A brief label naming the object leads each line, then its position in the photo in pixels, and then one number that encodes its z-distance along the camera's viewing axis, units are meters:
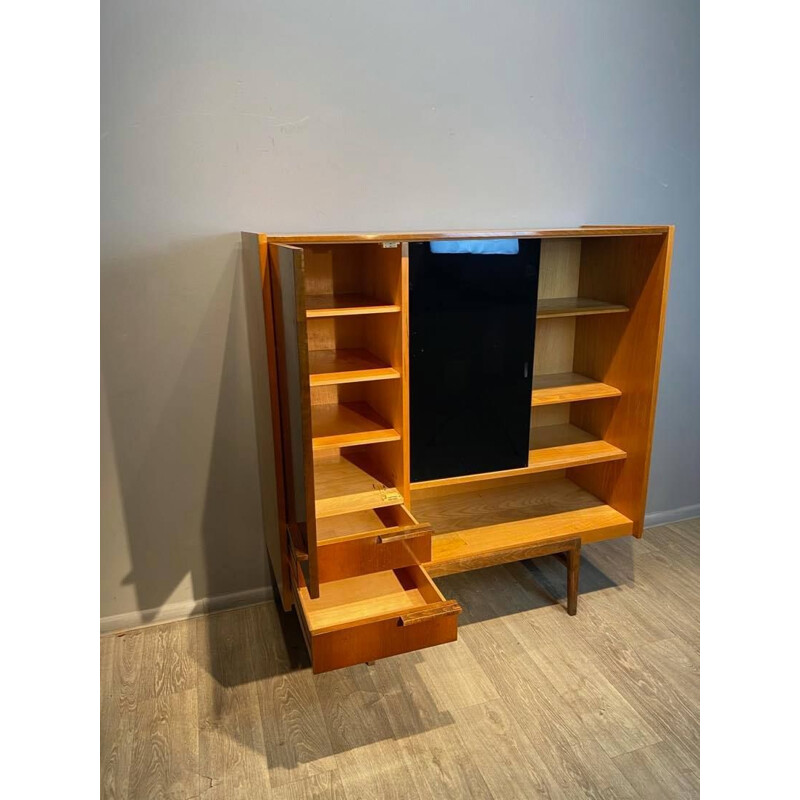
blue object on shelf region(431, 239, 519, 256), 1.87
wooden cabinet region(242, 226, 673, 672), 1.71
